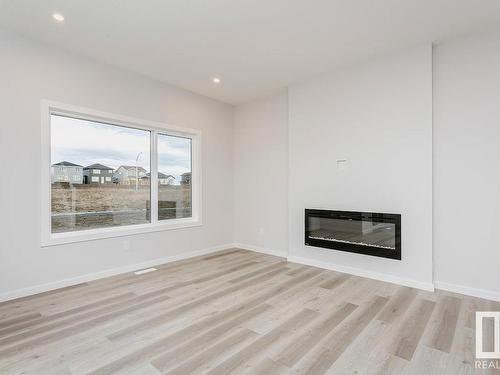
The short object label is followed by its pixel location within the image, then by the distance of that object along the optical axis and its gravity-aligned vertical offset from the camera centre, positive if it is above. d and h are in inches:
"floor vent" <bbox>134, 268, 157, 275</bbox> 150.3 -46.8
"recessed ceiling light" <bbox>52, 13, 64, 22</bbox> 103.5 +64.7
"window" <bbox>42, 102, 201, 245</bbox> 133.2 +5.6
